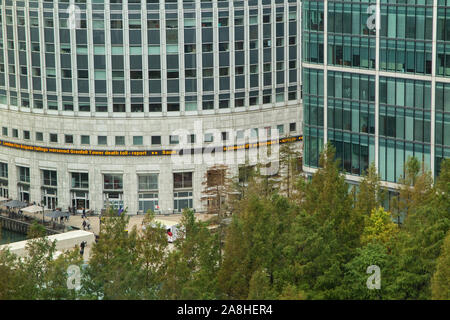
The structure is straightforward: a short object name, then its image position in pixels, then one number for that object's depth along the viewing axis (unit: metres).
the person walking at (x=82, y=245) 140.55
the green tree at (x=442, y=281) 88.81
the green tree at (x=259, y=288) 88.44
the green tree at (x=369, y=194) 112.31
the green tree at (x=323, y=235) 96.19
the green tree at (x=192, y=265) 90.19
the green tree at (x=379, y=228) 105.62
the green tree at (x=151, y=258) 92.19
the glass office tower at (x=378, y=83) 122.81
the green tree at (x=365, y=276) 95.50
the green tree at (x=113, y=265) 90.62
